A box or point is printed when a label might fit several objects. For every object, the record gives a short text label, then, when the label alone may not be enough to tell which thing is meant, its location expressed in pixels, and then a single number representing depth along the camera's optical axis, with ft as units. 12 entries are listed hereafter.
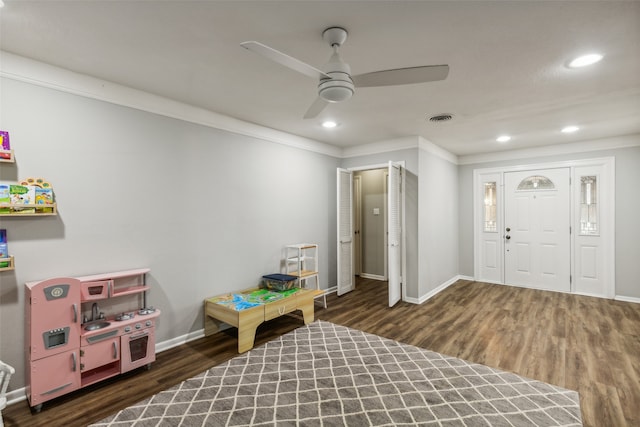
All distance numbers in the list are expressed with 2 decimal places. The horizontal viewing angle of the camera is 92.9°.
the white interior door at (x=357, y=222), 21.31
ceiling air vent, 11.62
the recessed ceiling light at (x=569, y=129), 13.26
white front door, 16.75
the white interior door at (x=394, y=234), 14.05
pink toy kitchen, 6.95
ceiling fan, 5.69
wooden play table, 9.78
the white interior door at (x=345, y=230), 16.06
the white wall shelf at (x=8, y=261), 6.85
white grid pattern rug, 6.63
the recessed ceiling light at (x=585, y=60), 7.15
